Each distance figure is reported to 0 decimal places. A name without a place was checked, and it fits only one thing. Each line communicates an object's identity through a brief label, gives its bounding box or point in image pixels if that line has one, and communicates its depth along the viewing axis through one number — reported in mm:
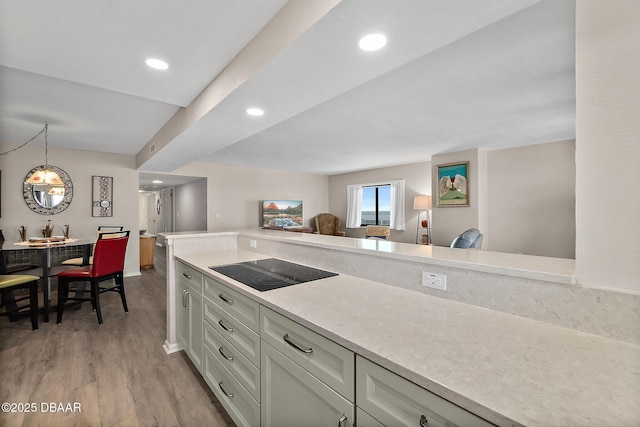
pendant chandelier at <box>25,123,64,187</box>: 3229
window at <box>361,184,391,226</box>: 7193
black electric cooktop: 1577
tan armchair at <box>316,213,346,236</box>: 8008
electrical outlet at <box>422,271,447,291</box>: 1244
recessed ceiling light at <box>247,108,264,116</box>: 2230
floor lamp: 5770
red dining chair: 3053
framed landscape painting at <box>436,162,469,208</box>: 5120
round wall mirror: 4375
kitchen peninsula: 606
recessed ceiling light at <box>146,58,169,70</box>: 1839
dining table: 3051
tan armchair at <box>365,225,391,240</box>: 6648
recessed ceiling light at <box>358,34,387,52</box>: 1317
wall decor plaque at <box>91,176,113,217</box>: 4918
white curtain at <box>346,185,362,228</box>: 7727
